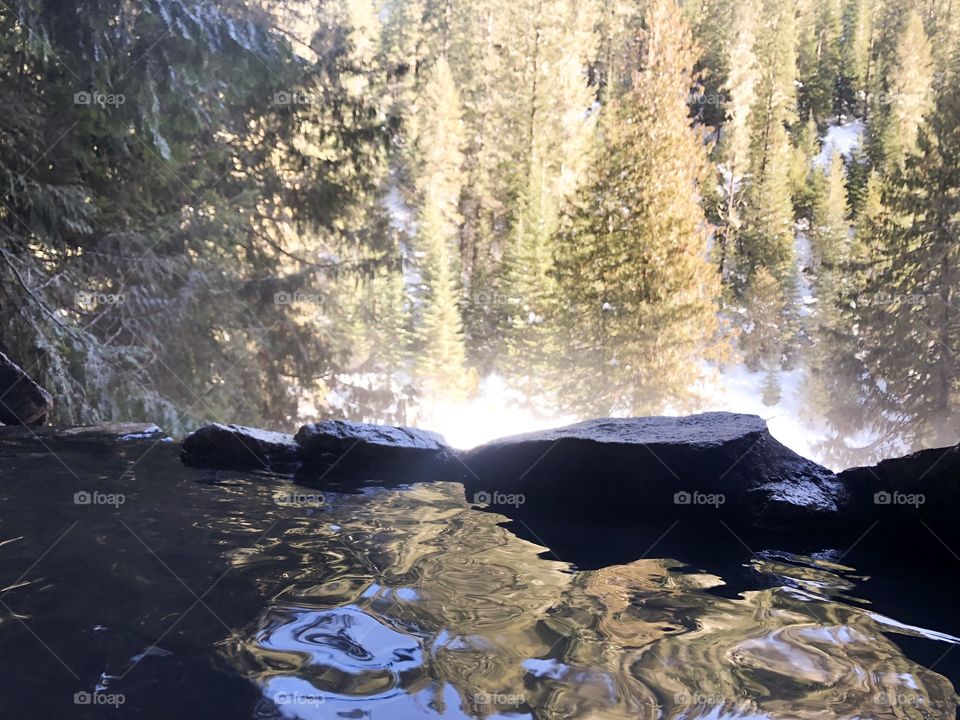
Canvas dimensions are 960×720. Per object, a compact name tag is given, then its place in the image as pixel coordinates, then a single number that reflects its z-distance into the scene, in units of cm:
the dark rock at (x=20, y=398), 603
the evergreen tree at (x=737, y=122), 2911
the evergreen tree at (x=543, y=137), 2436
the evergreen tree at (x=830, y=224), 2953
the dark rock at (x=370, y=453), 514
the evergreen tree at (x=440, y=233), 2706
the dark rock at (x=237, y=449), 511
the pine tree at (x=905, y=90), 2909
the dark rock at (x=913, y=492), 347
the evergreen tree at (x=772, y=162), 3103
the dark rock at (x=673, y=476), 396
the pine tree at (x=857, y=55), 4147
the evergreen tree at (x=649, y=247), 1614
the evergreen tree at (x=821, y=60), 4284
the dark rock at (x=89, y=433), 546
